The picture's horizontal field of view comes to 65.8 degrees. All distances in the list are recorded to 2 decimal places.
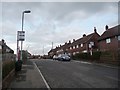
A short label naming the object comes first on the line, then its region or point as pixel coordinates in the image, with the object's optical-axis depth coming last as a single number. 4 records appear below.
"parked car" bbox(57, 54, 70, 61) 20.74
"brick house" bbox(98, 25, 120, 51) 19.22
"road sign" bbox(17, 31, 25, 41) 10.01
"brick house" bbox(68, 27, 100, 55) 29.04
